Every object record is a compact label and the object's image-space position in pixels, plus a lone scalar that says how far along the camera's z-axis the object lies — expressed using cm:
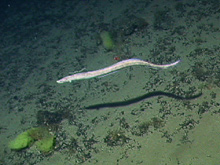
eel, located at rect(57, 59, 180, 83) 551
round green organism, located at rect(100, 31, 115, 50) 820
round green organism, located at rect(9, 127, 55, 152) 551
